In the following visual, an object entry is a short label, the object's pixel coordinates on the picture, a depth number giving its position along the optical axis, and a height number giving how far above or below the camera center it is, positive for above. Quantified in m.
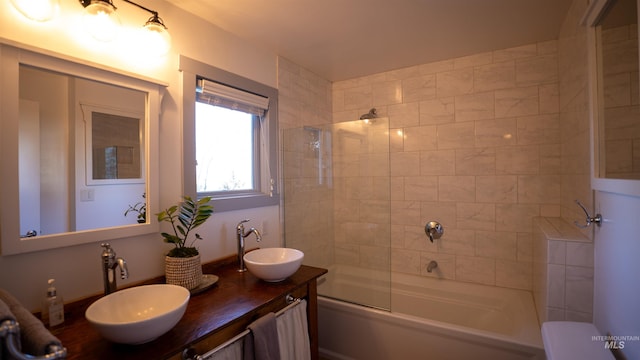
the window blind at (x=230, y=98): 1.94 +0.61
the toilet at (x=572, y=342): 1.12 -0.68
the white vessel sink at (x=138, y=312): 0.99 -0.52
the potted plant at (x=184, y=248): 1.51 -0.37
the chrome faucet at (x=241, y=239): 1.99 -0.41
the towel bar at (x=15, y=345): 0.70 -0.40
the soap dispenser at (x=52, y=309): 1.19 -0.52
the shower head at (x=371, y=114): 3.05 +0.70
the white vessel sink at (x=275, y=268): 1.65 -0.51
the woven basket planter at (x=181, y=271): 1.50 -0.47
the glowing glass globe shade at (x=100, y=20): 1.35 +0.77
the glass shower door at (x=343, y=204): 2.44 -0.23
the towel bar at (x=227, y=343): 1.12 -0.71
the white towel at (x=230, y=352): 1.24 -0.76
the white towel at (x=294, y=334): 1.58 -0.87
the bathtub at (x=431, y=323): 1.85 -1.08
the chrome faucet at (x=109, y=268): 1.34 -0.40
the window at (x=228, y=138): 1.86 +0.34
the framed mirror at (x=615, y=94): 1.07 +0.35
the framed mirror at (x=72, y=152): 1.18 +0.15
